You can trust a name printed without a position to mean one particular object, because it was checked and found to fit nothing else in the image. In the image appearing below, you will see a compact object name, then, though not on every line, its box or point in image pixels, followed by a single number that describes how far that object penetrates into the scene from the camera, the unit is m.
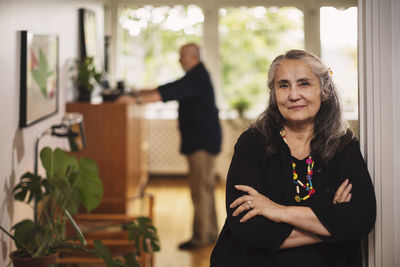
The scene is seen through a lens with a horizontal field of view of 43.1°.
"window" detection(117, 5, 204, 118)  6.42
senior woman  1.49
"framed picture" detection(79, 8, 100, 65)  4.02
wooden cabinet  3.70
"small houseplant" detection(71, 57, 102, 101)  3.83
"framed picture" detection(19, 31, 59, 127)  2.51
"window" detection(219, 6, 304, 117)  6.54
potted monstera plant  2.08
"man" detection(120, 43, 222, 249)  3.95
